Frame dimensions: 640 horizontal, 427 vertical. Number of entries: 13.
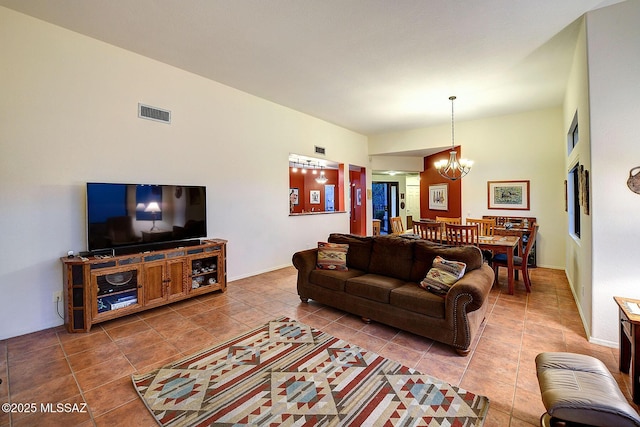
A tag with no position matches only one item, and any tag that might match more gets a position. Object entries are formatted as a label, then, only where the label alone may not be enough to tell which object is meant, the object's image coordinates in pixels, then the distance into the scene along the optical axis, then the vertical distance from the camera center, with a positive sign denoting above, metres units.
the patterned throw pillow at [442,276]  2.71 -0.66
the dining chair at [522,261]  4.11 -0.79
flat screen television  3.13 -0.03
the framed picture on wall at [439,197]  7.10 +0.34
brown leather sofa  2.49 -0.83
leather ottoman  1.28 -0.93
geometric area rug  1.77 -1.31
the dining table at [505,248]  3.96 -0.56
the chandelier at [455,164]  5.32 +0.92
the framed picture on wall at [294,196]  9.39 +0.52
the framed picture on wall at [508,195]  5.73 +0.31
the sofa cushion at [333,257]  3.66 -0.62
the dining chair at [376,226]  8.17 -0.46
